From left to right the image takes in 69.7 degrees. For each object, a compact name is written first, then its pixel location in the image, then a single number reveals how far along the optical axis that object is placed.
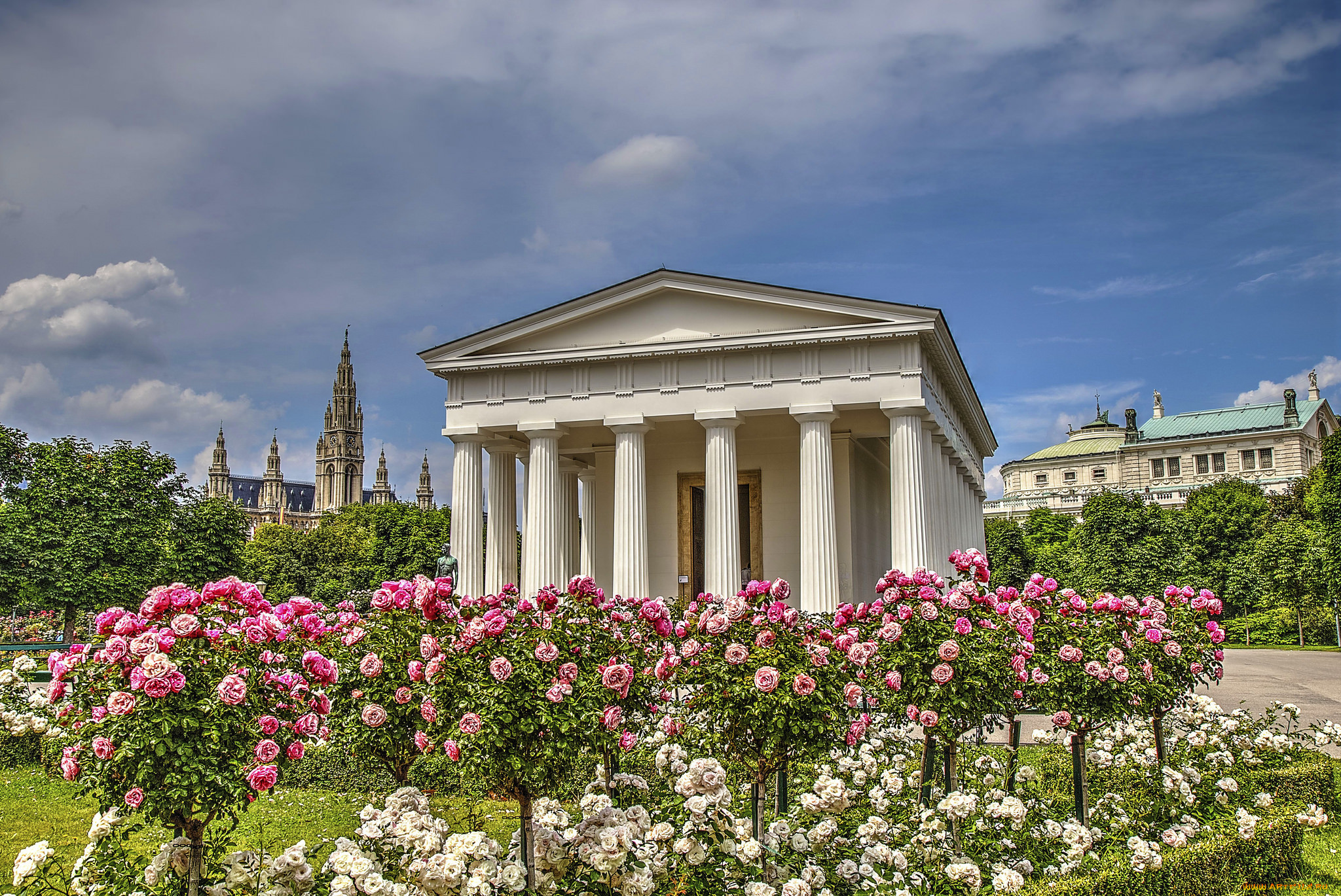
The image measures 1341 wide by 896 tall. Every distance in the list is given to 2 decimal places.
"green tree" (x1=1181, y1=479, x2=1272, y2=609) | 61.34
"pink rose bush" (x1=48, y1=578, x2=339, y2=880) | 6.77
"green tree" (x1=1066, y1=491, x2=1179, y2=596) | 61.72
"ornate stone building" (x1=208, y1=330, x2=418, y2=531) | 174.12
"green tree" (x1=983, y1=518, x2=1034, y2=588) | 74.00
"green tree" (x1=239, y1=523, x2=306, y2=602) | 63.31
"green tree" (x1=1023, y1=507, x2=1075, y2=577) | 75.44
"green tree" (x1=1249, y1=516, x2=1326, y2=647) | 51.66
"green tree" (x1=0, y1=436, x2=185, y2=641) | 39.38
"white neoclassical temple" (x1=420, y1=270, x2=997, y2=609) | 26.89
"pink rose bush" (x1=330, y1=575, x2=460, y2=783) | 8.11
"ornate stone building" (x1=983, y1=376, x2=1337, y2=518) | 107.88
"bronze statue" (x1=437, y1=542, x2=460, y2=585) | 26.79
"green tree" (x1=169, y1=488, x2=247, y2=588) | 44.09
